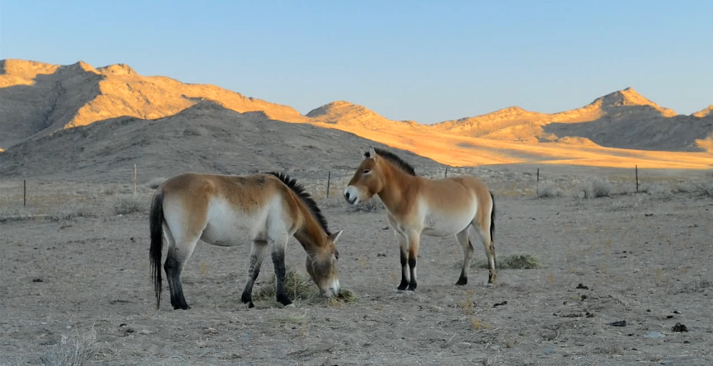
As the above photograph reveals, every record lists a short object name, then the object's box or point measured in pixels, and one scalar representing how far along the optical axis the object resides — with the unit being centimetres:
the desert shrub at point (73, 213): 2277
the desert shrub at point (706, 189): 2494
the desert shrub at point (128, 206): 2461
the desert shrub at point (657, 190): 2640
